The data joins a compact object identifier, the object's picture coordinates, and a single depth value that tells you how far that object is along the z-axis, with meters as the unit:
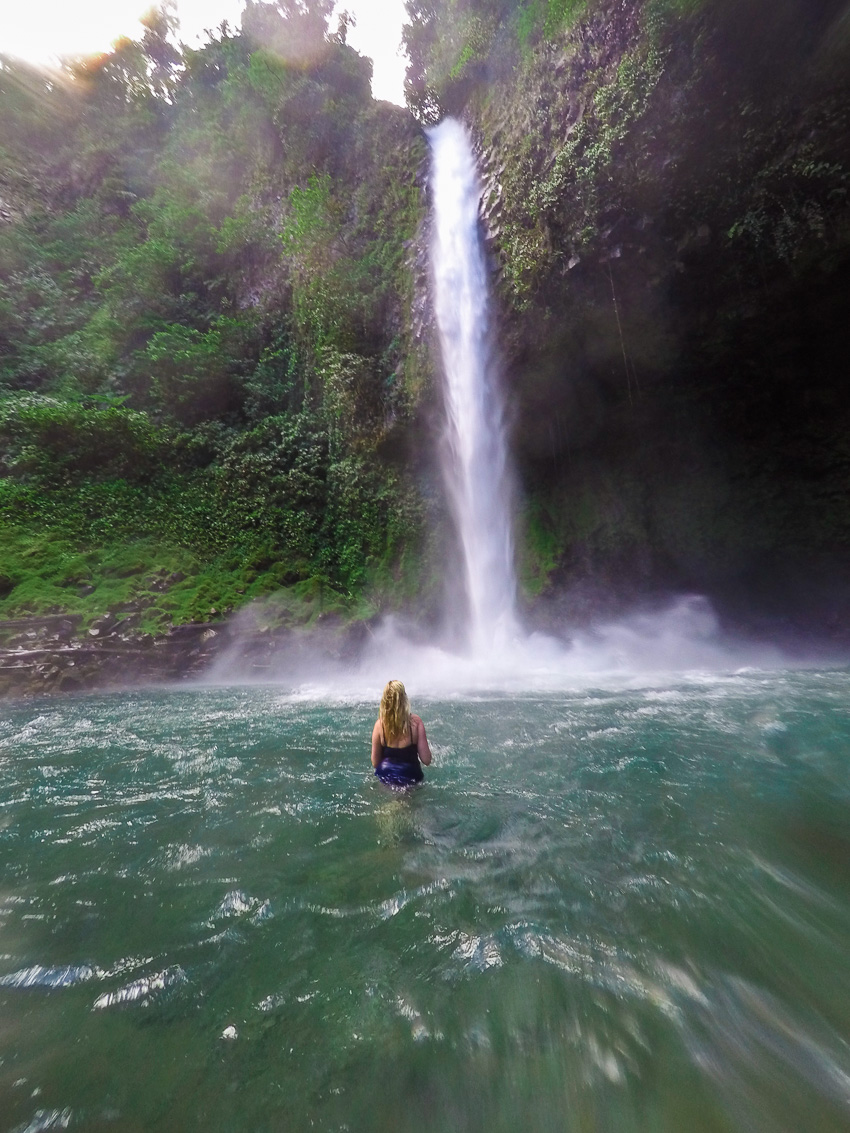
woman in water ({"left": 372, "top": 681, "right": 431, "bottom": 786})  3.85
